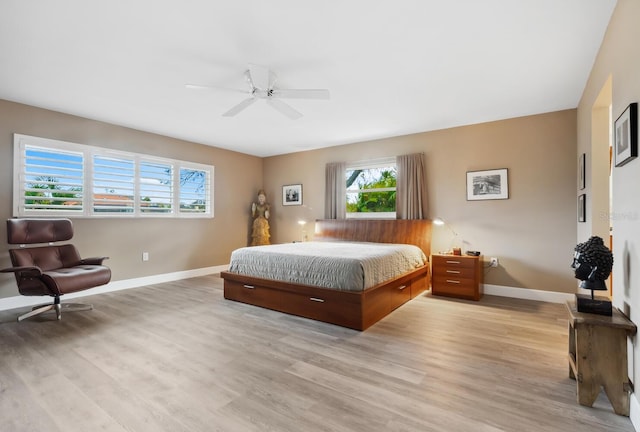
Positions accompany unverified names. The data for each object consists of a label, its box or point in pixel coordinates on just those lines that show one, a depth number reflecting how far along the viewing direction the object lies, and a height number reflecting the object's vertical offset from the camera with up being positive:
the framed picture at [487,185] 4.42 +0.44
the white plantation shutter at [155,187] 5.08 +0.49
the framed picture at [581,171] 3.43 +0.50
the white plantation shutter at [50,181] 3.92 +0.47
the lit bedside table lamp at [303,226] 6.47 -0.24
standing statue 6.61 -0.14
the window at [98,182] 3.96 +0.51
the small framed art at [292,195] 6.61 +0.45
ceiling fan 2.92 +1.26
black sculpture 1.88 -0.37
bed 3.12 -0.92
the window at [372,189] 5.49 +0.48
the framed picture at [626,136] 1.71 +0.47
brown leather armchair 3.27 -0.59
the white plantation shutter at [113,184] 4.54 +0.49
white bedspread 3.21 -0.58
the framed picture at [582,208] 3.33 +0.07
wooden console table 1.73 -0.84
